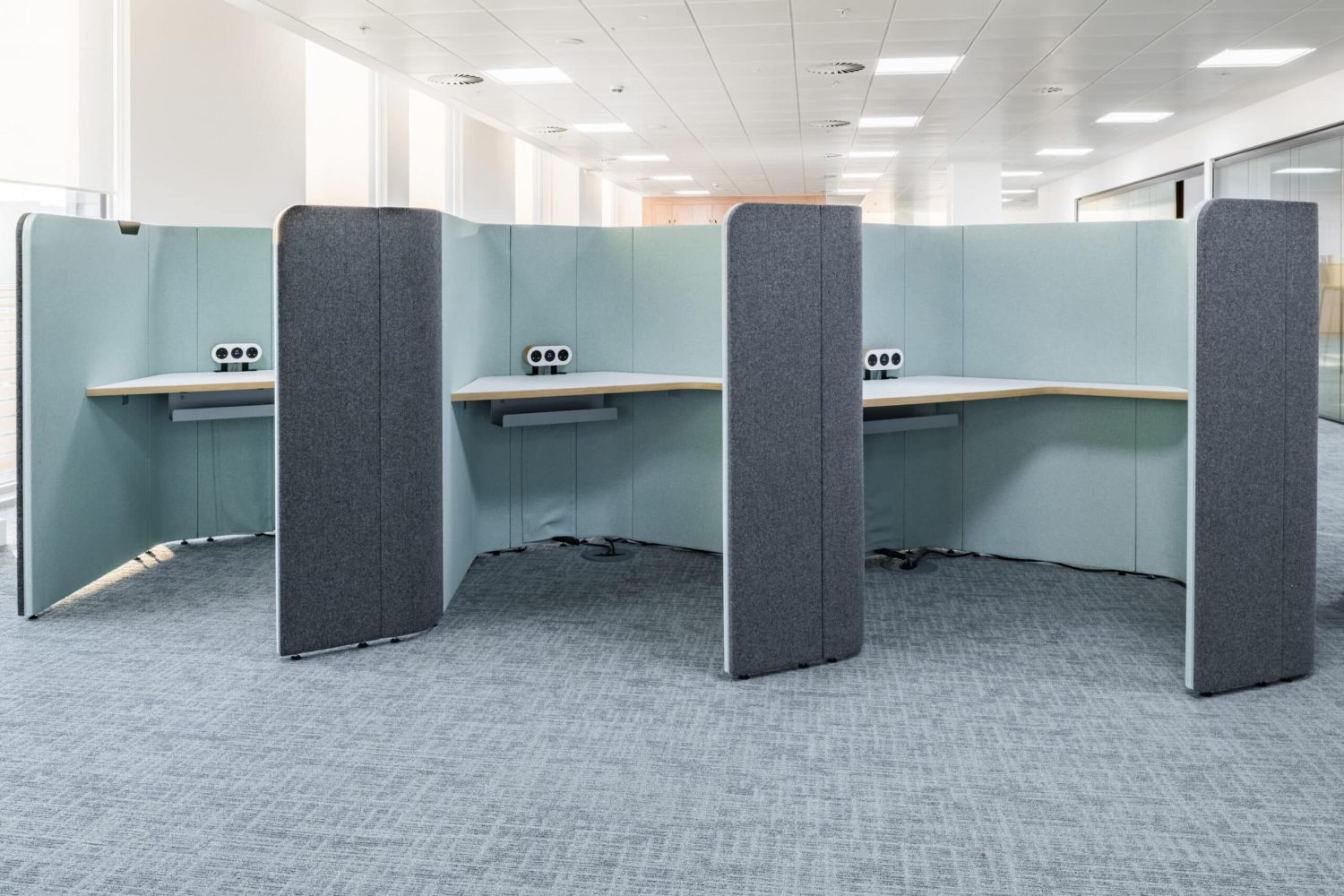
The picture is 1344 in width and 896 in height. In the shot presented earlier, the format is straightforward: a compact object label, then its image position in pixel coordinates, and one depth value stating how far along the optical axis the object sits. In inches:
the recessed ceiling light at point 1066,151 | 493.4
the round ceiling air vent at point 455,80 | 323.9
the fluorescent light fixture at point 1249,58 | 293.0
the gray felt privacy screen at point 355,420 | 116.8
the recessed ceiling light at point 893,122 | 395.5
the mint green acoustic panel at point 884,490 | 168.4
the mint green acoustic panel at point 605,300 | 166.2
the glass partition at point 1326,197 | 322.7
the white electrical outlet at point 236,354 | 173.3
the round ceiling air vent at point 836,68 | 301.3
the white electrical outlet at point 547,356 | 163.9
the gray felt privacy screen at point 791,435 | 111.8
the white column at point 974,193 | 525.0
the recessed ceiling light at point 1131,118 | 396.2
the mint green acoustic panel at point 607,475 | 174.2
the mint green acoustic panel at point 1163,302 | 149.2
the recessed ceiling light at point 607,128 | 420.8
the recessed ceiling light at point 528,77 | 317.7
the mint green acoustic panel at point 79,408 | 135.3
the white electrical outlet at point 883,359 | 162.7
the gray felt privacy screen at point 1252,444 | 105.1
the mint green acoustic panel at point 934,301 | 165.5
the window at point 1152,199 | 459.5
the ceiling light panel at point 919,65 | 294.5
